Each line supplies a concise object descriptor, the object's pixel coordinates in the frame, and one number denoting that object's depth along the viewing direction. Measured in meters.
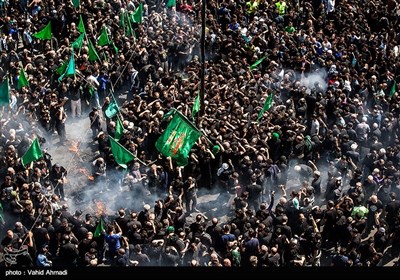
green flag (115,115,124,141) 18.08
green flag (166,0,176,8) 25.52
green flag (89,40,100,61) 21.58
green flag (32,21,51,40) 22.91
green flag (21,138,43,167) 16.45
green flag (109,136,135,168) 16.31
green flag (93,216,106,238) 14.88
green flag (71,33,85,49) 22.38
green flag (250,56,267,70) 23.05
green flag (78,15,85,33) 22.80
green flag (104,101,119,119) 19.59
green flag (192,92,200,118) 18.67
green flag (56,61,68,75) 21.08
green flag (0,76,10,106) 18.38
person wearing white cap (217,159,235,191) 17.88
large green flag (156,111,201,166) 15.85
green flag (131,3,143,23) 24.12
